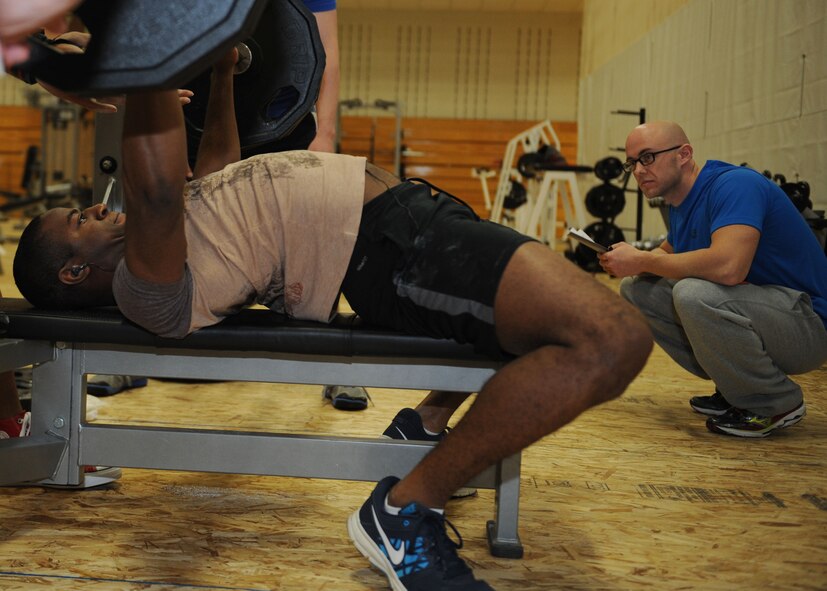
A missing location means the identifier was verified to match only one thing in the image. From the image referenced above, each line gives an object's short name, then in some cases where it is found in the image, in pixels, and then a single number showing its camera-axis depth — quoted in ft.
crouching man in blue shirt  7.34
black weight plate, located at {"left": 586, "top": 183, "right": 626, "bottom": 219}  21.39
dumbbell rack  23.58
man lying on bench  3.91
